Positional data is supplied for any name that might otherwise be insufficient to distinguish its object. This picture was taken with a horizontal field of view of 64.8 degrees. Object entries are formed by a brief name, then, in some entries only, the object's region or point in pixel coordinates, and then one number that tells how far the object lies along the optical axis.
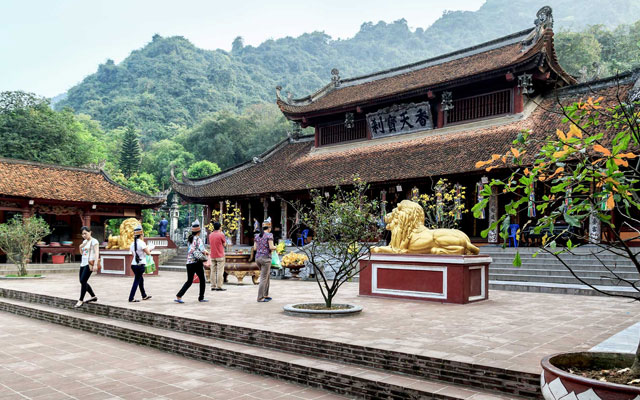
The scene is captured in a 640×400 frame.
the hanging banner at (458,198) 15.77
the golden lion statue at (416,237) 8.25
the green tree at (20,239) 14.91
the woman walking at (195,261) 8.14
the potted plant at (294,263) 13.66
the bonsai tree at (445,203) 15.20
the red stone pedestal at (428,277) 7.93
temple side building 19.56
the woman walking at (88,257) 8.15
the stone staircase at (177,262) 18.92
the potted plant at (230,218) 21.91
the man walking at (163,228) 24.51
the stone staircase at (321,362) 4.02
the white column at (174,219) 27.80
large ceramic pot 2.56
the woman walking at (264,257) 8.20
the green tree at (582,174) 2.67
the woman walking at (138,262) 8.39
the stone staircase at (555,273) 9.83
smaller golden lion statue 15.71
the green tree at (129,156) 48.09
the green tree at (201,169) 42.53
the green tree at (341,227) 7.23
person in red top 9.71
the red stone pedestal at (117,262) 15.20
